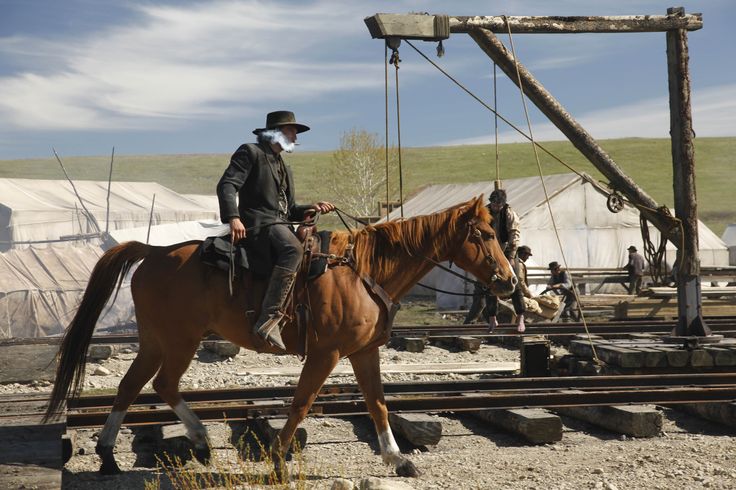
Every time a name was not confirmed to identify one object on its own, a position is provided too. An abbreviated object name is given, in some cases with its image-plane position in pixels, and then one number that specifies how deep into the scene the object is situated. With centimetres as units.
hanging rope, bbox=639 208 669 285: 1227
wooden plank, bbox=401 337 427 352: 1583
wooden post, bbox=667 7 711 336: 1173
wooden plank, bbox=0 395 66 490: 598
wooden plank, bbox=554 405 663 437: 851
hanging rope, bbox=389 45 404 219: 933
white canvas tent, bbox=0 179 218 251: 3681
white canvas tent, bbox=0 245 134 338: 2270
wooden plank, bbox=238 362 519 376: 1333
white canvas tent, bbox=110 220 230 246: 3147
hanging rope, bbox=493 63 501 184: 1050
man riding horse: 715
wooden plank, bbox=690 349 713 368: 1137
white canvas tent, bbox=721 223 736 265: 4943
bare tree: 7538
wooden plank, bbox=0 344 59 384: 1149
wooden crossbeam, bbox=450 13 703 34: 1120
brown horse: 712
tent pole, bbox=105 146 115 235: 3626
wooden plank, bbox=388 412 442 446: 805
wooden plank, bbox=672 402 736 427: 891
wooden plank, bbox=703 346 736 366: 1131
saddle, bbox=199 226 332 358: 723
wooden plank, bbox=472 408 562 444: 824
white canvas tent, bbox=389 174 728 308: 3173
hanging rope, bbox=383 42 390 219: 941
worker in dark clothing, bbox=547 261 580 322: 2425
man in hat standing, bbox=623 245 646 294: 2923
